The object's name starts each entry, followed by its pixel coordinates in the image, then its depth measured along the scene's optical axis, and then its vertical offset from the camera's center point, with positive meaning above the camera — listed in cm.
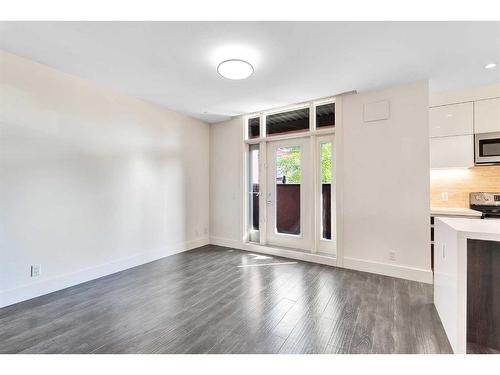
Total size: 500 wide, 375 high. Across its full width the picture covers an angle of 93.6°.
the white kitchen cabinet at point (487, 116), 298 +87
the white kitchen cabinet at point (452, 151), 313 +44
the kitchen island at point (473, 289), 156 -74
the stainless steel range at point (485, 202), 319 -27
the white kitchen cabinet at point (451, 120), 312 +87
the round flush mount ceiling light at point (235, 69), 248 +127
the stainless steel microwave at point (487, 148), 299 +45
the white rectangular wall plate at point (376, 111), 321 +102
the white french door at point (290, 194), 402 -16
